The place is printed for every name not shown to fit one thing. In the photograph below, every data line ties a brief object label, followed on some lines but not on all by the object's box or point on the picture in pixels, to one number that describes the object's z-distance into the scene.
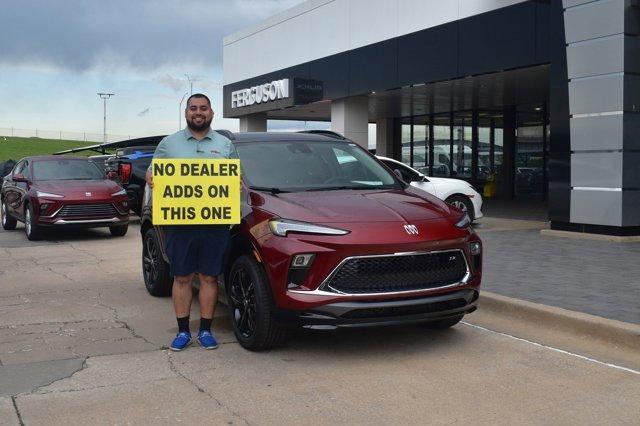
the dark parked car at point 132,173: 15.98
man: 5.36
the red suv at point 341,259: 4.88
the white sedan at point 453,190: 14.41
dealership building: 11.73
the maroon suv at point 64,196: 12.84
